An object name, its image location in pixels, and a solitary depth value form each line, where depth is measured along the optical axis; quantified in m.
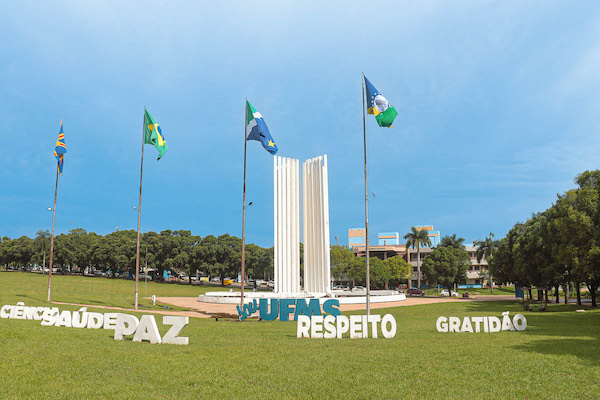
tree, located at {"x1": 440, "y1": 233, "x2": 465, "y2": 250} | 92.32
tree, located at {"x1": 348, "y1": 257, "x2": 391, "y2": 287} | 94.53
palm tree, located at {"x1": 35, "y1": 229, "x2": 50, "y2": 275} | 104.96
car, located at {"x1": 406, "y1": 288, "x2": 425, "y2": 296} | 83.50
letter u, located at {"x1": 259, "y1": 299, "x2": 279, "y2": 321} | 31.23
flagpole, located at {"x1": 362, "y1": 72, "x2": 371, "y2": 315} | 26.69
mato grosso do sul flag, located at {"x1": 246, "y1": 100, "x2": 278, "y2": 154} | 32.31
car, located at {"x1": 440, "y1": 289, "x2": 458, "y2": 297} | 80.47
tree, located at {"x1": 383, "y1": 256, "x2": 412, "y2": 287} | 101.12
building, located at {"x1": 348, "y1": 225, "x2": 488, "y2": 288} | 122.44
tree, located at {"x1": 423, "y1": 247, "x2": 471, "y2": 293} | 81.56
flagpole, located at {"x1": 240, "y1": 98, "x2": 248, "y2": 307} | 33.12
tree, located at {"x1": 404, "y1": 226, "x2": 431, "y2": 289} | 103.62
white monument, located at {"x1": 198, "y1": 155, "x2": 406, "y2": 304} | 49.81
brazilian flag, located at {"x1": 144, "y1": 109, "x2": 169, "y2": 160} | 35.25
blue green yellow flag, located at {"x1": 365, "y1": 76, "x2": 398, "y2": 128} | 27.47
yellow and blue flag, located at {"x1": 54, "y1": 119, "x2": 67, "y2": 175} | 39.47
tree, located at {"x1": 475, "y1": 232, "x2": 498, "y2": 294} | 98.06
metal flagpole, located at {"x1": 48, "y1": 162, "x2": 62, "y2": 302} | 40.03
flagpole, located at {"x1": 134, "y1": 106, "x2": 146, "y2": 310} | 38.50
